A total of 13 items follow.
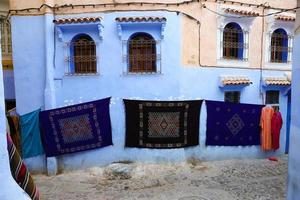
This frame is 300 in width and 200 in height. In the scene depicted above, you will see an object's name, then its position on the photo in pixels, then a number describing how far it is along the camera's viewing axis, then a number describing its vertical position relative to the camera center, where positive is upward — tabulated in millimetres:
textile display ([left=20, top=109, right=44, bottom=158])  8648 -1823
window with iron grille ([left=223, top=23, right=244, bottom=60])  9320 +1198
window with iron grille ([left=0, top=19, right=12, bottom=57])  9781 +1509
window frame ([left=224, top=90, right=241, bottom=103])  9414 -707
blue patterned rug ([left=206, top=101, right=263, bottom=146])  9047 -1645
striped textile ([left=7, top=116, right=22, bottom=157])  8617 -1613
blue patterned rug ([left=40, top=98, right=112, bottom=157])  8555 -1585
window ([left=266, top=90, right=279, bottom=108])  10039 -835
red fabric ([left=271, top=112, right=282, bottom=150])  9516 -1842
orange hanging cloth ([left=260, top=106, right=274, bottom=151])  9484 -1798
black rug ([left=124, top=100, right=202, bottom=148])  8523 -1457
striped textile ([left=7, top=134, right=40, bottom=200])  2629 -922
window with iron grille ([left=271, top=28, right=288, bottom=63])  10031 +1103
